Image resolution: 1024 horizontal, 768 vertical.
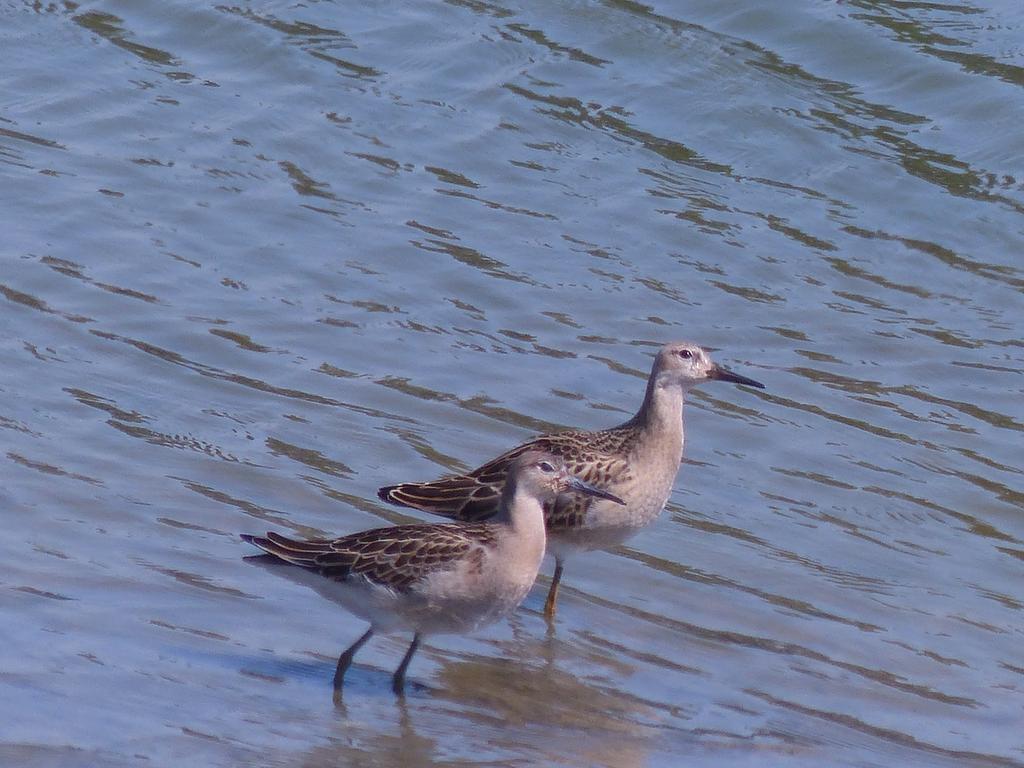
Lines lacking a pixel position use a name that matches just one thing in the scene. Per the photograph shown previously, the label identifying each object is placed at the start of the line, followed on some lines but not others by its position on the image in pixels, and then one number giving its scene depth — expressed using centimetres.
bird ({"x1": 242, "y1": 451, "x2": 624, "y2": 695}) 1709
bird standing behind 1975
